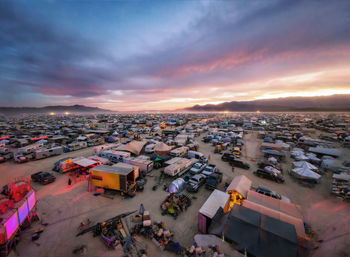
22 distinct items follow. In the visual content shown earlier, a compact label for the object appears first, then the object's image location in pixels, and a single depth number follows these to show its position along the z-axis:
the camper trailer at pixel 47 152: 21.50
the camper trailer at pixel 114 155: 19.51
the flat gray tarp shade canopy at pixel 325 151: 23.10
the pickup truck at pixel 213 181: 13.88
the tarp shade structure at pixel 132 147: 22.73
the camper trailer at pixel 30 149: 21.99
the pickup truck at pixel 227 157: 21.44
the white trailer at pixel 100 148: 23.03
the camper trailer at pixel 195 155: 21.99
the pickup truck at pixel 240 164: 19.34
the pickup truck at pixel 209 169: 17.14
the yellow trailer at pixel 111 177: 12.65
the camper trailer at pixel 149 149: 25.41
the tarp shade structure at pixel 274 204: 9.41
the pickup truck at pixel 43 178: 14.62
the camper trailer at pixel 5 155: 21.12
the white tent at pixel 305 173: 15.09
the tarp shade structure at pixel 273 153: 22.60
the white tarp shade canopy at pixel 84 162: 16.23
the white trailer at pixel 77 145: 26.58
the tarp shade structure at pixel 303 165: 17.31
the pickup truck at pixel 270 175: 15.89
